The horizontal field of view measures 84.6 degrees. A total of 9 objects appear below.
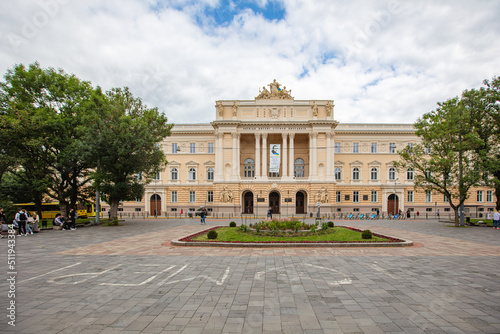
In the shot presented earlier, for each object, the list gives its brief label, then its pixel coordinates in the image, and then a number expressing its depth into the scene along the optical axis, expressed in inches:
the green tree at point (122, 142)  1010.1
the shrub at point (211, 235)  631.2
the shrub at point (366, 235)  641.0
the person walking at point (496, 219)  938.1
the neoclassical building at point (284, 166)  1765.5
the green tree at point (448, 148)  1019.3
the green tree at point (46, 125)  975.6
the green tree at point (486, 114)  1082.1
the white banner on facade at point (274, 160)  1654.8
